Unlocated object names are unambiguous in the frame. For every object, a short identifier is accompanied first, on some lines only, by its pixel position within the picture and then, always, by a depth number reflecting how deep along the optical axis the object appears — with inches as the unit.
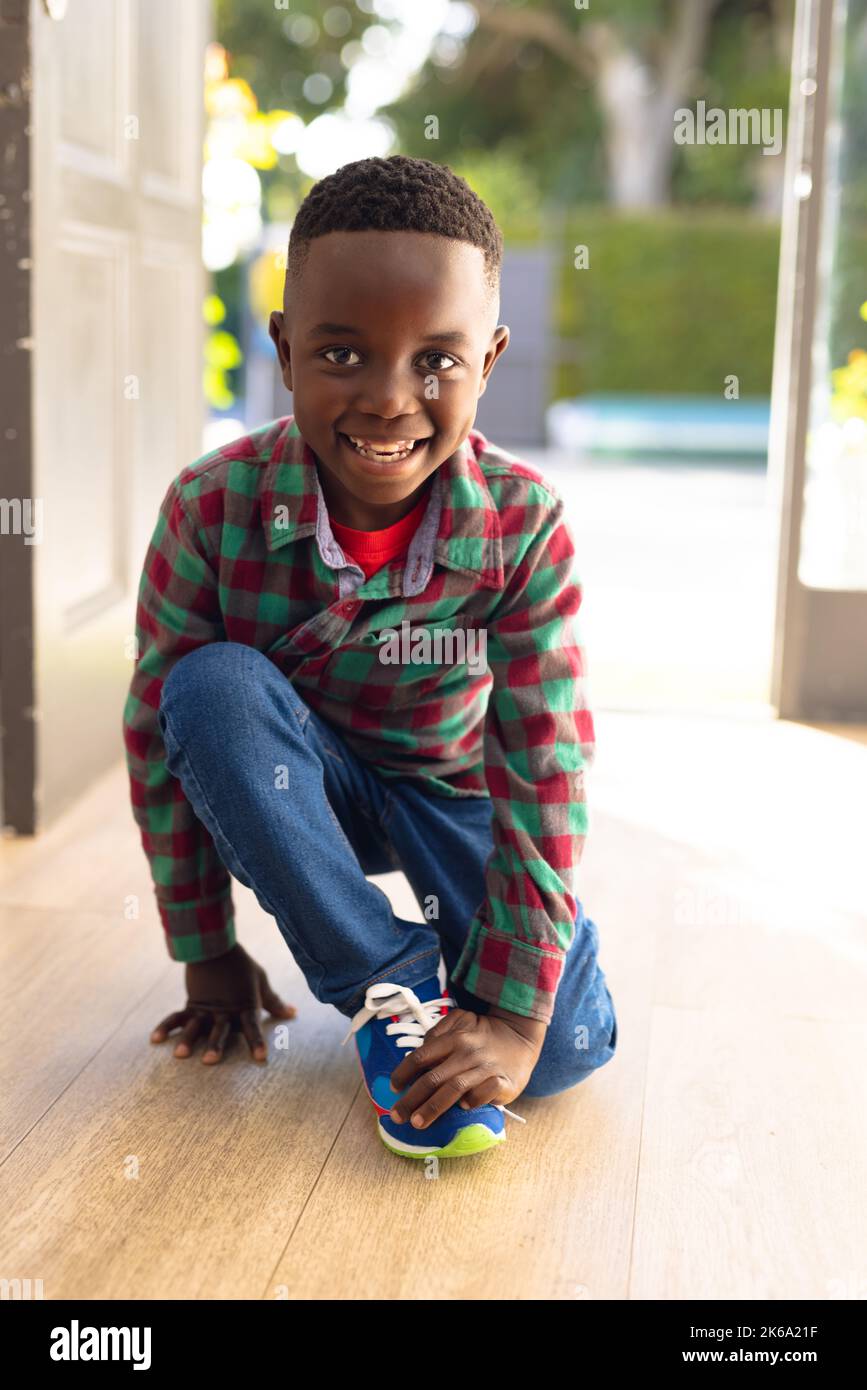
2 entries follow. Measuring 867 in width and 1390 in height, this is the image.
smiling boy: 49.5
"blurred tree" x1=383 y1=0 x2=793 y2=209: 518.9
